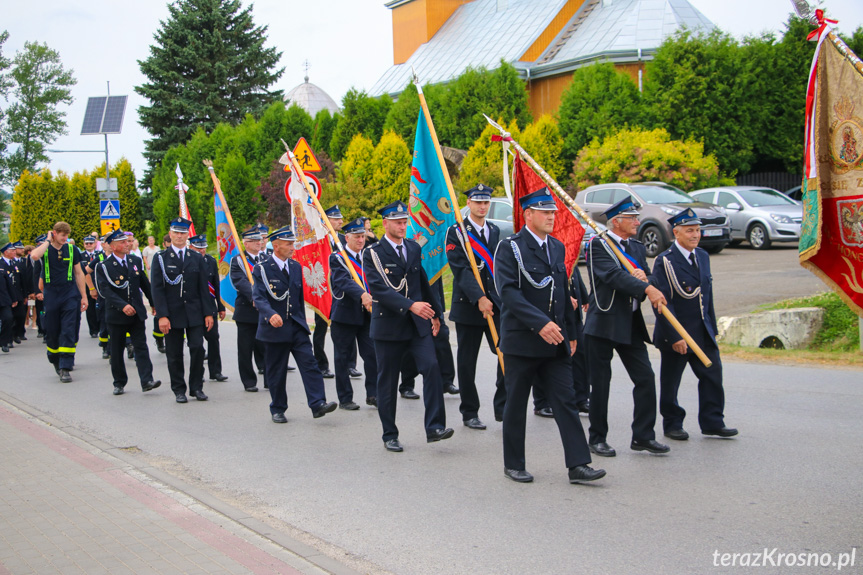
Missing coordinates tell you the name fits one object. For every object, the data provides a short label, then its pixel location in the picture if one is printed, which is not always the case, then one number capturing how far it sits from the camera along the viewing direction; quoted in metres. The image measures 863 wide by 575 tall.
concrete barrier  12.76
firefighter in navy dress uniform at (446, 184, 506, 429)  7.78
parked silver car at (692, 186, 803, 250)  21.73
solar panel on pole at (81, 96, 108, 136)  29.20
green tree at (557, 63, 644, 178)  30.33
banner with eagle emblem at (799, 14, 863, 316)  4.86
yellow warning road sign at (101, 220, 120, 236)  22.64
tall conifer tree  50.66
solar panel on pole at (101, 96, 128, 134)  29.01
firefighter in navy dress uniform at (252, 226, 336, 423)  8.38
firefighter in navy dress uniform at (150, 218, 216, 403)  9.98
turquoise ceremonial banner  8.52
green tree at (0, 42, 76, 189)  62.75
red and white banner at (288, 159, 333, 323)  10.10
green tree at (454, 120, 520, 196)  28.97
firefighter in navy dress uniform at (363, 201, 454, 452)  7.18
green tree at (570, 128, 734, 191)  26.17
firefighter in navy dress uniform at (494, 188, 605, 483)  6.02
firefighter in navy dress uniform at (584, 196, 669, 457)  6.74
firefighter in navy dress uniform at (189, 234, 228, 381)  10.82
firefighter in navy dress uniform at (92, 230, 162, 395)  10.47
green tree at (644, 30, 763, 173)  29.47
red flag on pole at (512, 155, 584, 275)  8.13
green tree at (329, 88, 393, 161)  37.03
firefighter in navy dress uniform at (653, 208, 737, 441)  7.04
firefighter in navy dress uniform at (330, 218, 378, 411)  9.12
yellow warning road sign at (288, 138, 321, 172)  12.23
